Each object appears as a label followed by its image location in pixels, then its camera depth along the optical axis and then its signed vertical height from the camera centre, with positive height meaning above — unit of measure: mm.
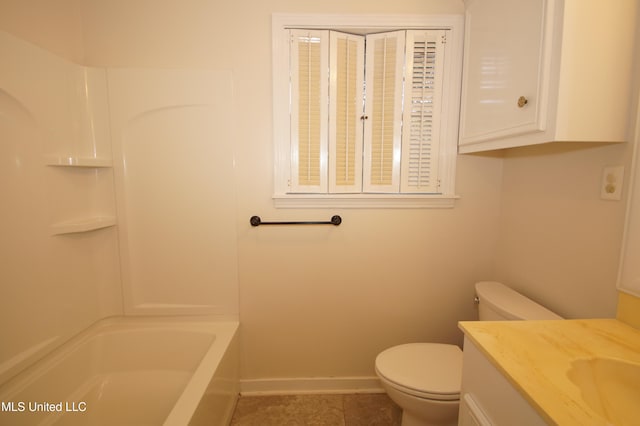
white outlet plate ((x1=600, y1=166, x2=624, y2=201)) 966 +22
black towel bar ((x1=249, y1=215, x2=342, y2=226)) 1562 -202
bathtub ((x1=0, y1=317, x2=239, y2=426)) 1145 -941
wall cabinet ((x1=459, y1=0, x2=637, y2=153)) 865 +392
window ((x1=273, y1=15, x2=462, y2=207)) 1500 +433
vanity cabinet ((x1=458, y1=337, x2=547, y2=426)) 633 -545
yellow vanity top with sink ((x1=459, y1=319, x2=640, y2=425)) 573 -447
